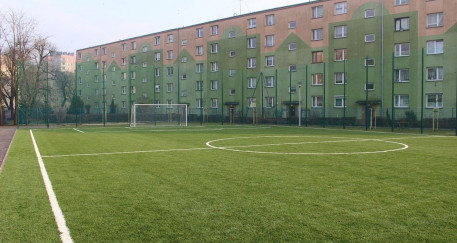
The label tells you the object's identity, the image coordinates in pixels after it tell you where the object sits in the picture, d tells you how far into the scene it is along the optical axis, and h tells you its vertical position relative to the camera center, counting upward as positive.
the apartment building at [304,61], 34.66 +5.32
